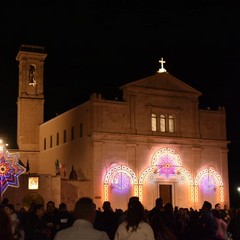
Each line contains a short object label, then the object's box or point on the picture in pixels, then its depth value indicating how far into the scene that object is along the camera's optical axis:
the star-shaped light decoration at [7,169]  23.58
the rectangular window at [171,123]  31.43
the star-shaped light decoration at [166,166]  30.54
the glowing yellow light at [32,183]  27.11
